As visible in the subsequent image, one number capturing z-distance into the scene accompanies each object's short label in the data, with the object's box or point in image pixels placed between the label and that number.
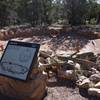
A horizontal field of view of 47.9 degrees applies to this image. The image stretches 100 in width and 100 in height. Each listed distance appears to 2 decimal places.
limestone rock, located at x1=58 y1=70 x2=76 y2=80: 1.87
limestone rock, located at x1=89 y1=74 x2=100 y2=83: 1.81
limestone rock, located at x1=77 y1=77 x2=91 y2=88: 1.75
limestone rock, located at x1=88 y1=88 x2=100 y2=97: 1.62
